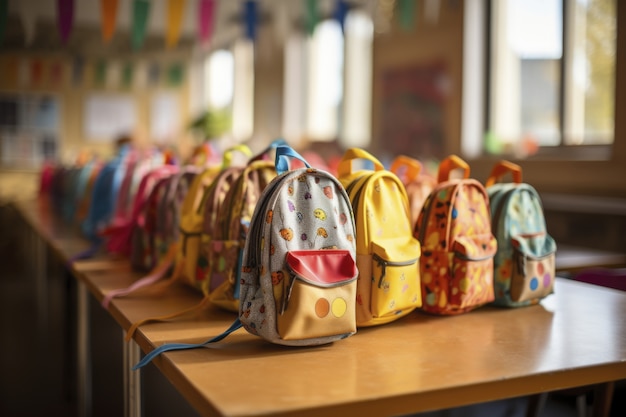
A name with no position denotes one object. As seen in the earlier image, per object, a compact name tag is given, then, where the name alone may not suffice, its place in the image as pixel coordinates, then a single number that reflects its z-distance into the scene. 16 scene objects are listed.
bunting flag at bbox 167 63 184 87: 8.98
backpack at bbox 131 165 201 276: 2.00
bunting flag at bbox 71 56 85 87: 8.53
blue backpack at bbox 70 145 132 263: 2.82
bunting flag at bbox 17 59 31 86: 8.05
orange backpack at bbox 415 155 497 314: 1.55
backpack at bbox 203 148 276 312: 1.52
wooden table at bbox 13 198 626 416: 1.01
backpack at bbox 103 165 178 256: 2.27
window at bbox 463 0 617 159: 4.12
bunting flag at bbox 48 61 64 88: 8.43
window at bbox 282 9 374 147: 7.05
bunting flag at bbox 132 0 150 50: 4.00
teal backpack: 1.66
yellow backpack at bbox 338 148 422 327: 1.41
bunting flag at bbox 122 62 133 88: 8.73
